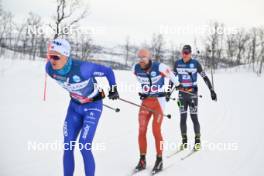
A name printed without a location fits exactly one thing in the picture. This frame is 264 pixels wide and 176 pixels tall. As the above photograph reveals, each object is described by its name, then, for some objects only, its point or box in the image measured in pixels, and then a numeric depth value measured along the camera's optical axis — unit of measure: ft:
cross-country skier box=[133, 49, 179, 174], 17.80
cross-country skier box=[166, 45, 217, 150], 22.47
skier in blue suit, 13.69
